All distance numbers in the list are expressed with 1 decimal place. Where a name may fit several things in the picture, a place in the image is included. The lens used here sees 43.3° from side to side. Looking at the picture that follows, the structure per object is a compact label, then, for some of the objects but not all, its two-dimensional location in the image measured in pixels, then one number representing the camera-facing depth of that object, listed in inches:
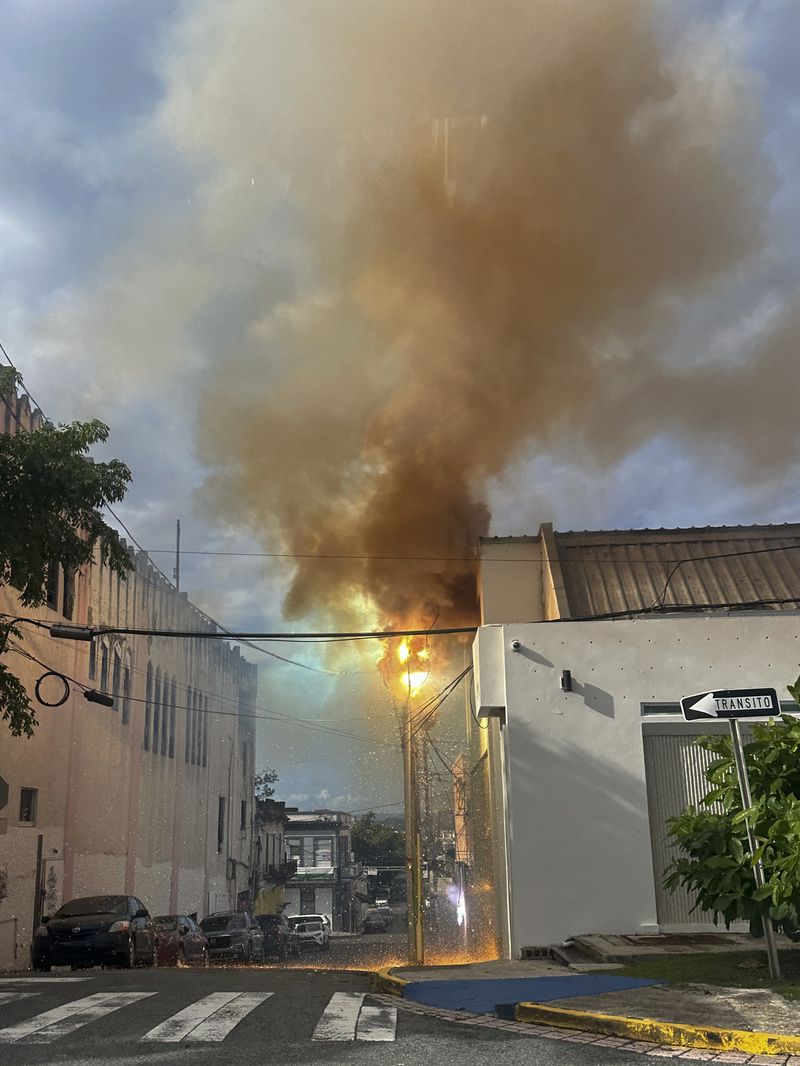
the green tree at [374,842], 3427.7
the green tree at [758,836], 345.7
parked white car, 1539.4
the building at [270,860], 2168.7
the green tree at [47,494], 554.3
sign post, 357.7
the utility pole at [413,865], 771.4
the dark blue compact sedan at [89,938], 644.7
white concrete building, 543.5
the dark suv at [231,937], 1029.2
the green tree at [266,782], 2400.7
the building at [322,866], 2802.7
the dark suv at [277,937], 1375.5
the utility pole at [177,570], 1667.1
